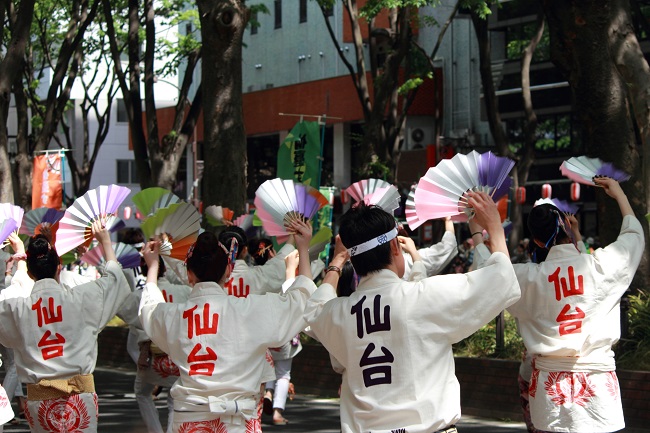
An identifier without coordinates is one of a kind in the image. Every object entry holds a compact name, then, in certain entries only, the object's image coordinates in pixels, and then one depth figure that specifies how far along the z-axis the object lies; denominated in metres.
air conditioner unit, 32.75
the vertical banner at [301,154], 18.80
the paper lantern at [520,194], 22.08
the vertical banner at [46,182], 22.05
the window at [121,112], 54.97
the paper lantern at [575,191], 25.70
